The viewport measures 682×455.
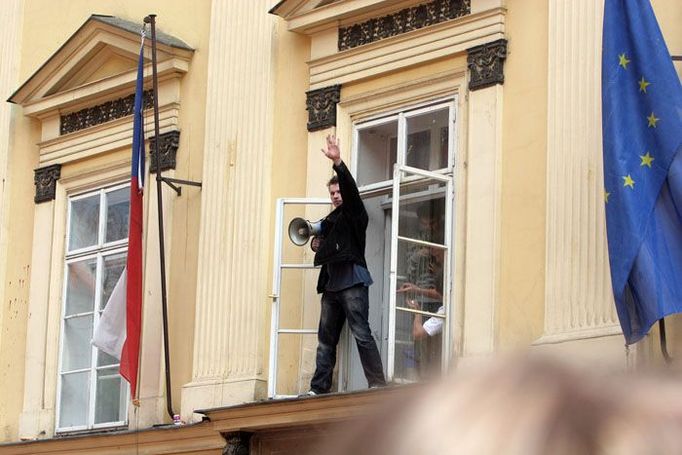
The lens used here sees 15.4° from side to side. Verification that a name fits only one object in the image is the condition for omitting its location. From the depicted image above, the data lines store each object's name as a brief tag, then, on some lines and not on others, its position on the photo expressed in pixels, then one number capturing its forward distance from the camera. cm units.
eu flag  1171
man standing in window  1484
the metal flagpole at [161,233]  1721
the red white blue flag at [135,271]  1727
